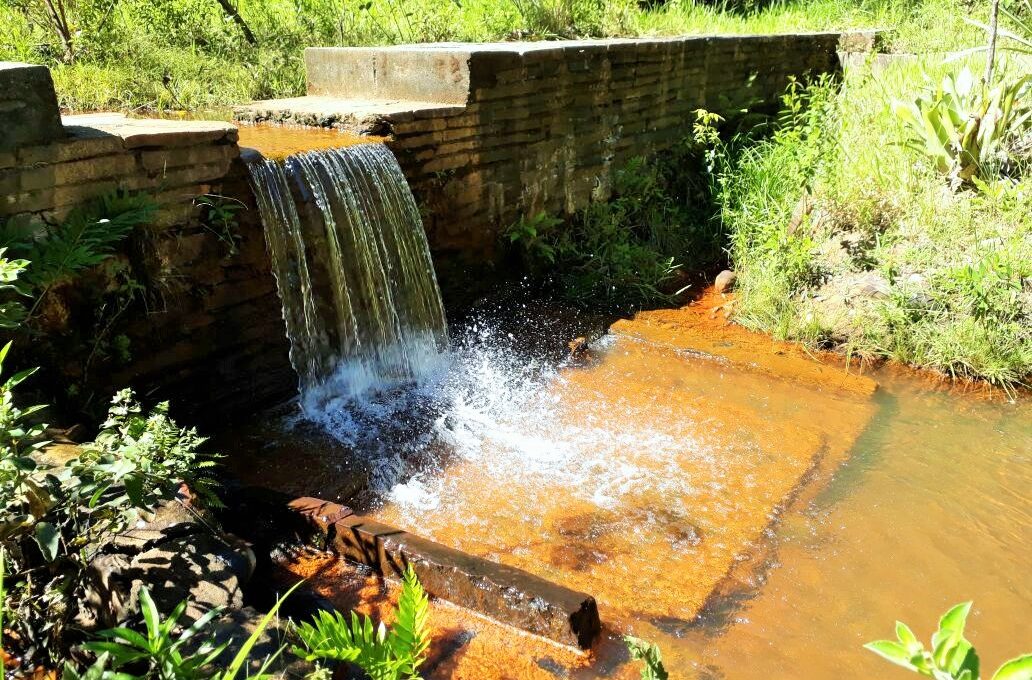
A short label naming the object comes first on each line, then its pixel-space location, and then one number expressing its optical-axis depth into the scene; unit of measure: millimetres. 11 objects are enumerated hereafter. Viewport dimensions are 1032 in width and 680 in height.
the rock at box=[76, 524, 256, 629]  2156
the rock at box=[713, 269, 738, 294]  6020
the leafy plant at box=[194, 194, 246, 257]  3729
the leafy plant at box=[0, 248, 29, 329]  2361
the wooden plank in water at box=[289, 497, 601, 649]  2629
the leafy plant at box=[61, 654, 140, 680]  1653
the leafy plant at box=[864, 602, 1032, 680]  1093
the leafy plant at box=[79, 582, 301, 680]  1688
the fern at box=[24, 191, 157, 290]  3000
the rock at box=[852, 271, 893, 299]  5262
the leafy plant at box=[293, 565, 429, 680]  2057
